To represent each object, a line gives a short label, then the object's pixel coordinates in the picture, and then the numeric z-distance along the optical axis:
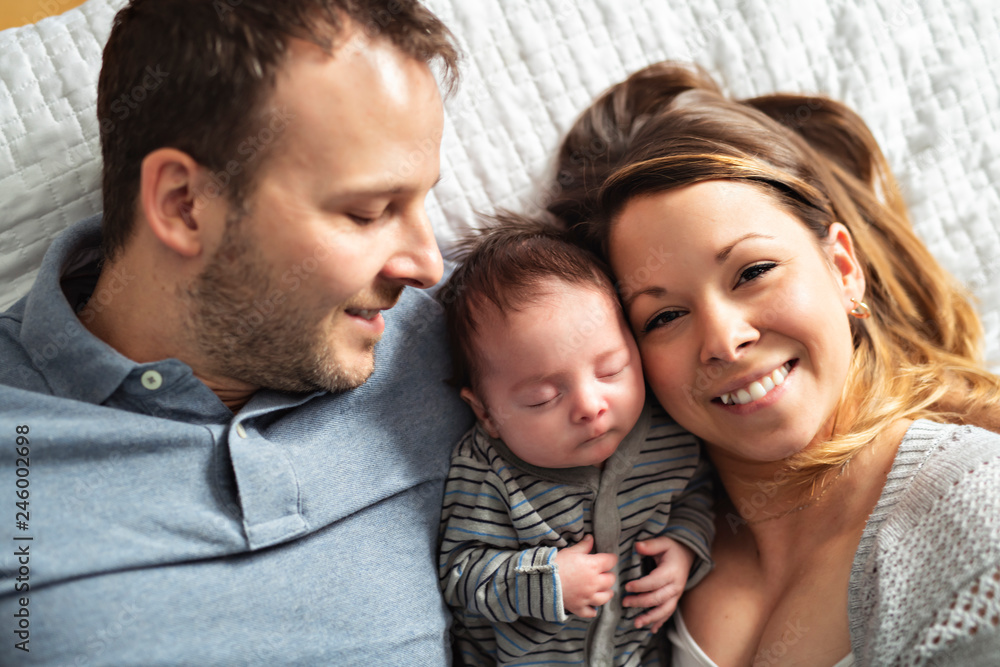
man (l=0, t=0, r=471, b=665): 0.78
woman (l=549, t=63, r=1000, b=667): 0.80
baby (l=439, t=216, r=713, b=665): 0.85
